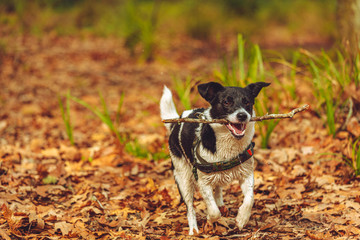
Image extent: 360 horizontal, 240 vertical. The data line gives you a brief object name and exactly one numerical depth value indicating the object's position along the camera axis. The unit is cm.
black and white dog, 640
